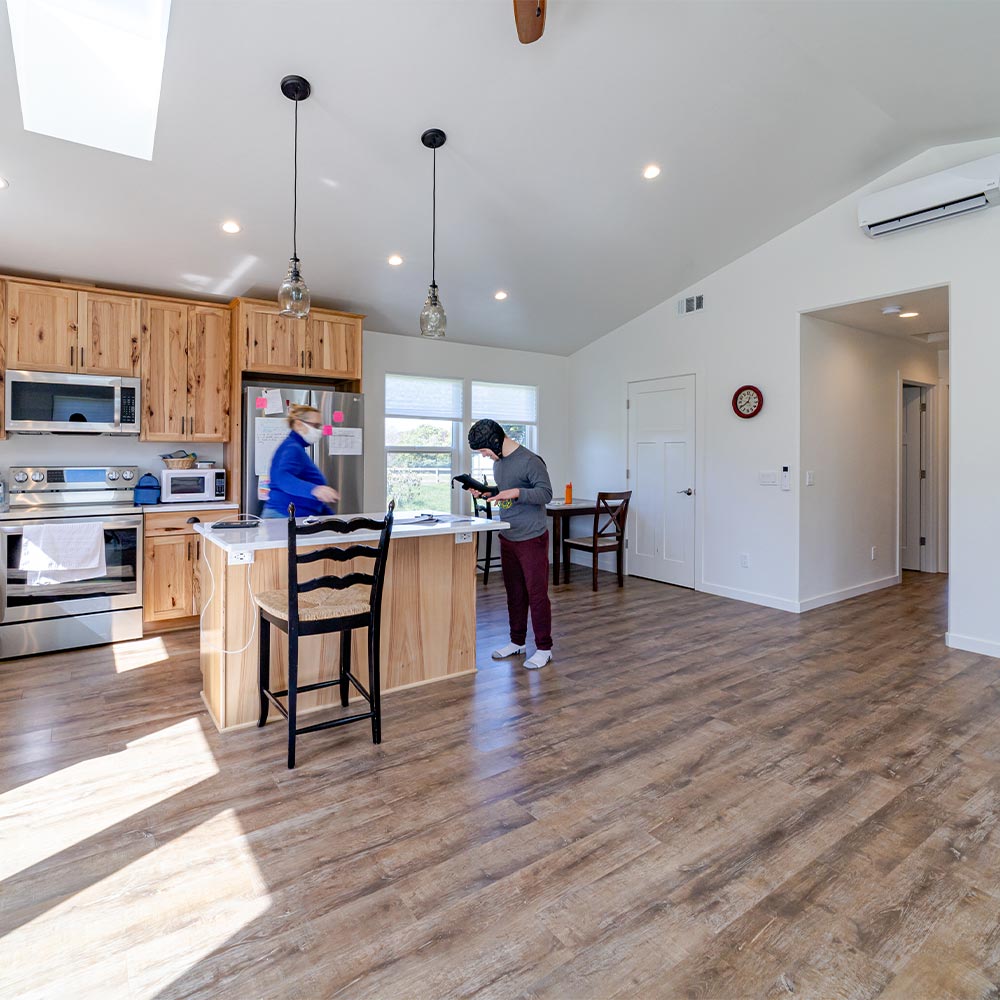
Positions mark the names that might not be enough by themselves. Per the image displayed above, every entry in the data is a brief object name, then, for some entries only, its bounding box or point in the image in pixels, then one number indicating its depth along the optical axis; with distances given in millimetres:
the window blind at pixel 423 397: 5859
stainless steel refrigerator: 4555
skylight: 2961
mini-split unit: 3650
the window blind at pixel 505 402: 6477
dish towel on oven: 3688
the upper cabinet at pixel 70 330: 3865
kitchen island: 2750
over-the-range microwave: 3881
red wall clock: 5059
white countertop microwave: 4410
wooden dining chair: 5660
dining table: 5887
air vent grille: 5539
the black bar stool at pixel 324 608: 2400
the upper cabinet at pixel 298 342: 4500
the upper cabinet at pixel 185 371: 4305
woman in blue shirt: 3234
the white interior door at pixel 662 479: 5766
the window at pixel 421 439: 5879
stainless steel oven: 3674
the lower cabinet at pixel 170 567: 4145
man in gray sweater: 3520
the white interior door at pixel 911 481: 6527
